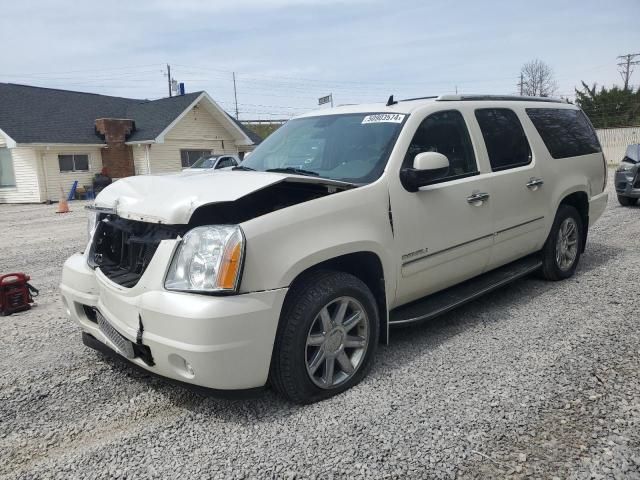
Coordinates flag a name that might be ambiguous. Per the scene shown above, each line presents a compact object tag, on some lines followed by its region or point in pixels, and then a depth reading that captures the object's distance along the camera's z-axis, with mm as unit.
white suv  2801
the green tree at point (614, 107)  49594
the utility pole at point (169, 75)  58250
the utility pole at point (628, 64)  68875
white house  22500
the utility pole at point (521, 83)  72738
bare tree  70000
